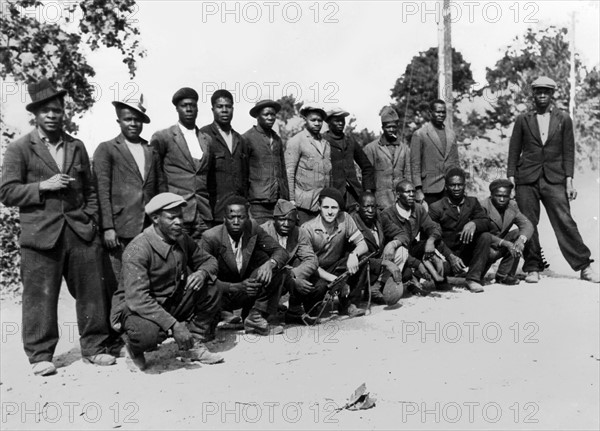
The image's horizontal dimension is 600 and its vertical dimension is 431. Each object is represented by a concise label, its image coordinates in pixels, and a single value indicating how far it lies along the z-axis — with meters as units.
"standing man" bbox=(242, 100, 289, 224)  6.45
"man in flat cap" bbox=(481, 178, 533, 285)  7.10
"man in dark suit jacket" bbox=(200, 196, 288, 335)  5.54
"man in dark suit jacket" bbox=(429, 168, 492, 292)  6.99
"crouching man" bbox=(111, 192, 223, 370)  4.69
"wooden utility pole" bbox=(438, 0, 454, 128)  10.46
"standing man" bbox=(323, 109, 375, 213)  6.98
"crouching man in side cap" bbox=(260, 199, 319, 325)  5.88
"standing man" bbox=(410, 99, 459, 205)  7.38
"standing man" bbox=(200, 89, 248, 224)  6.10
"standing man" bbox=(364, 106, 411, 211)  7.28
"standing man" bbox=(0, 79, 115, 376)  4.80
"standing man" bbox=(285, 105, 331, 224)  6.63
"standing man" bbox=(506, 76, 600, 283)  7.41
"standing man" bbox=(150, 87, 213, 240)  5.80
